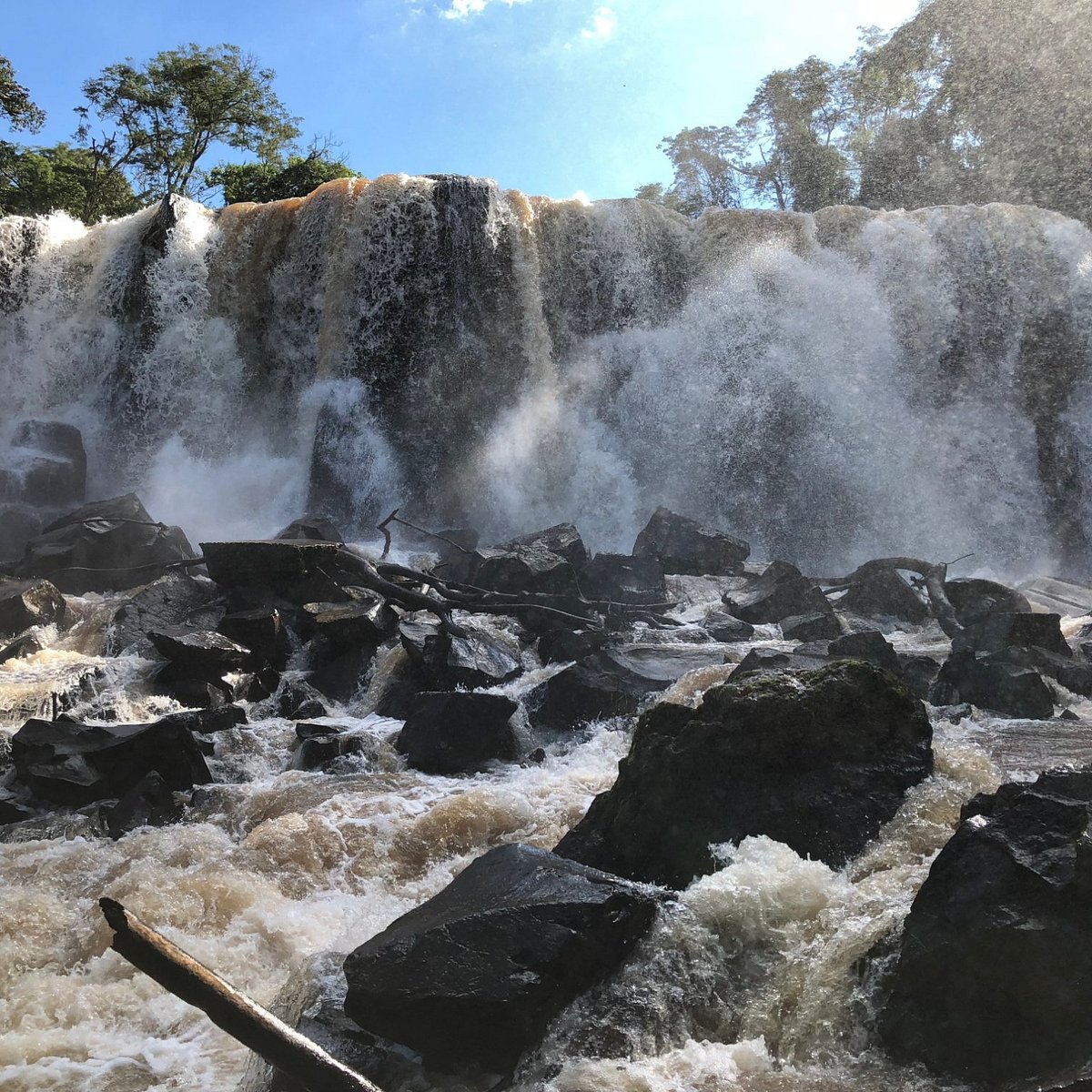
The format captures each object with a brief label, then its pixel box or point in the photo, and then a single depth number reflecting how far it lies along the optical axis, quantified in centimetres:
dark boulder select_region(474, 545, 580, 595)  1077
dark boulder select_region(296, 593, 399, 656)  921
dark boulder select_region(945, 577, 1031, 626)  1052
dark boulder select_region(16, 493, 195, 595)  1152
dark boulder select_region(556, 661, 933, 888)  443
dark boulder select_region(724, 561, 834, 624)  1102
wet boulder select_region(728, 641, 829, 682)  725
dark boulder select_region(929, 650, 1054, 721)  736
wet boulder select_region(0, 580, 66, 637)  985
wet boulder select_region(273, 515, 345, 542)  1247
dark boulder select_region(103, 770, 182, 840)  590
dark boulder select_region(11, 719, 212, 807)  628
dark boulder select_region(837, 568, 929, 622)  1162
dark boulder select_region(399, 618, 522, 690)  838
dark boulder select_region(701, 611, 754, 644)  1021
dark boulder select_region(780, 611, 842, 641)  1004
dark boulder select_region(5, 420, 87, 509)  1560
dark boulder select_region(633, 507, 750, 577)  1342
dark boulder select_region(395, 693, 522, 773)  686
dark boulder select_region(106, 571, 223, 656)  965
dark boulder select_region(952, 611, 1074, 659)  872
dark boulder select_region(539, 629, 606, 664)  927
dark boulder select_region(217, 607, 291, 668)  912
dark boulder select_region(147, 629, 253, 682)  855
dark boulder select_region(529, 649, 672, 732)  770
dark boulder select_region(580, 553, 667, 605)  1152
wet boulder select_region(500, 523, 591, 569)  1221
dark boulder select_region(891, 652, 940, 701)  777
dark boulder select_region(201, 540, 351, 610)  1026
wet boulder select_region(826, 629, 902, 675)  780
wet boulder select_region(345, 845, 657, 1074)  313
